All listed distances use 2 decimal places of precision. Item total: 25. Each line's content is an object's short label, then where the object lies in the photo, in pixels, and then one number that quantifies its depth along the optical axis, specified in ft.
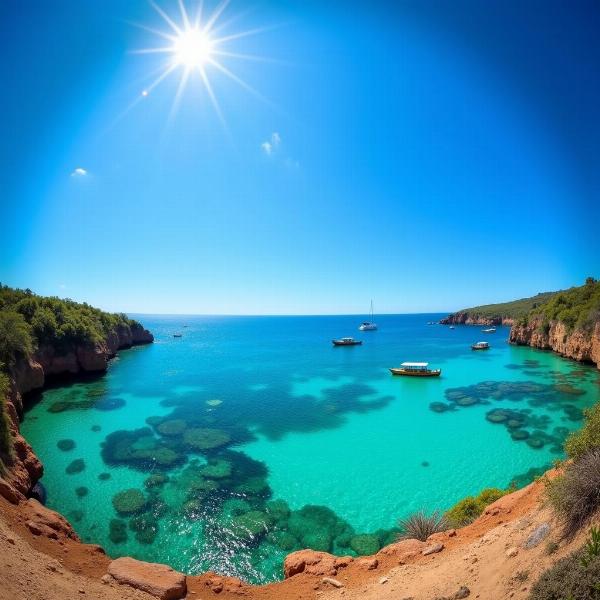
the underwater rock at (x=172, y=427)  82.73
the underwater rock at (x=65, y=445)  72.43
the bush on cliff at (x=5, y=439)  45.29
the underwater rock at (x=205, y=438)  74.33
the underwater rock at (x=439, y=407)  98.35
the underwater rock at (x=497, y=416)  86.78
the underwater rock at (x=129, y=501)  49.78
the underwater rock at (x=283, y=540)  42.39
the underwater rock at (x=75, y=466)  62.34
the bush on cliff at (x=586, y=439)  26.20
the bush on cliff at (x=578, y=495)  20.75
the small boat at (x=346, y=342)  273.13
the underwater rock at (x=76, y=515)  47.78
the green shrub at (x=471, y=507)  39.34
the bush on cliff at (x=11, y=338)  91.45
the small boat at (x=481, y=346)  224.94
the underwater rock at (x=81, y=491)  54.08
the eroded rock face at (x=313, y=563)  31.19
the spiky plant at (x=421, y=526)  35.78
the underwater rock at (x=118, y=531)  43.78
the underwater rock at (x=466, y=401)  103.40
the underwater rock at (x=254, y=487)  55.21
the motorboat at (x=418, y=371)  143.02
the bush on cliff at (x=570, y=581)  14.88
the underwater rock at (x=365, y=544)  41.78
